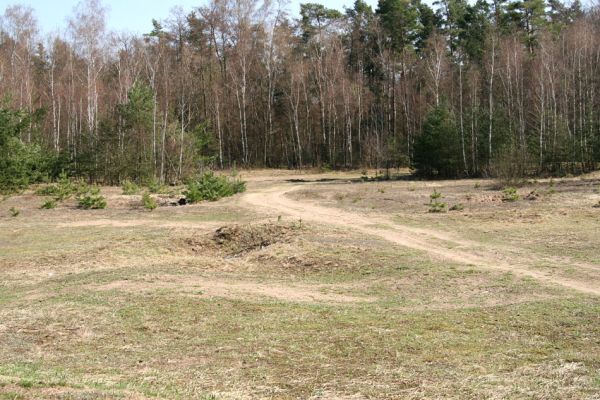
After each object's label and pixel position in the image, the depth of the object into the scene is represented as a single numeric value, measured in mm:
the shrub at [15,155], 30406
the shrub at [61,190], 27875
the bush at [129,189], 30006
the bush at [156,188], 31312
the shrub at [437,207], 21922
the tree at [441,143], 38312
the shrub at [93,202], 25953
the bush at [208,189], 27719
